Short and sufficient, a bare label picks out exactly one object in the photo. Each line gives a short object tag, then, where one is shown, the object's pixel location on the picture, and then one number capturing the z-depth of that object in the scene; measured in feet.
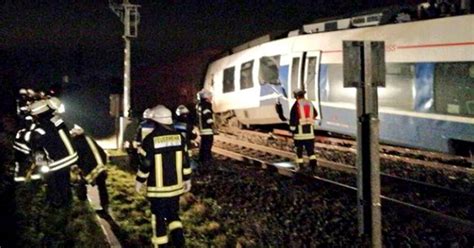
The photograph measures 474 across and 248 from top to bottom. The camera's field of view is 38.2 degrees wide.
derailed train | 41.37
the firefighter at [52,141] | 27.14
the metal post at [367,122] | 17.98
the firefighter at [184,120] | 40.60
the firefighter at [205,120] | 45.19
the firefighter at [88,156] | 29.86
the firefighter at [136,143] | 32.88
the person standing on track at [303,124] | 41.24
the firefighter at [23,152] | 29.04
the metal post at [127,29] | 60.18
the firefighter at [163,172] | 22.26
